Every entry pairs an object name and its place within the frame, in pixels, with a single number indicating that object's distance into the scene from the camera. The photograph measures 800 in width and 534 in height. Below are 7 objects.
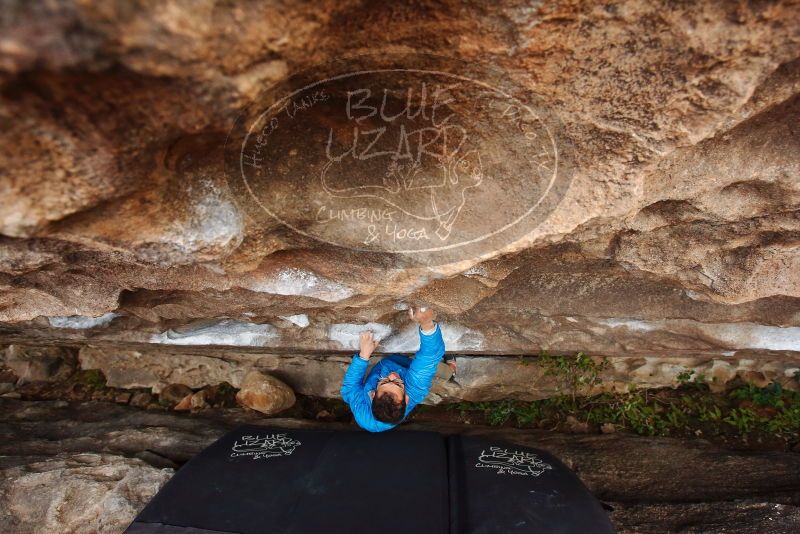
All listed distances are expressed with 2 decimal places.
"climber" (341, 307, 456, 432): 2.86
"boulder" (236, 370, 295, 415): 3.96
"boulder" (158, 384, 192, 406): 4.29
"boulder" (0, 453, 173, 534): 2.79
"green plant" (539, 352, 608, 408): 3.82
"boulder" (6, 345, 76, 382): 4.49
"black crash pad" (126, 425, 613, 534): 2.36
